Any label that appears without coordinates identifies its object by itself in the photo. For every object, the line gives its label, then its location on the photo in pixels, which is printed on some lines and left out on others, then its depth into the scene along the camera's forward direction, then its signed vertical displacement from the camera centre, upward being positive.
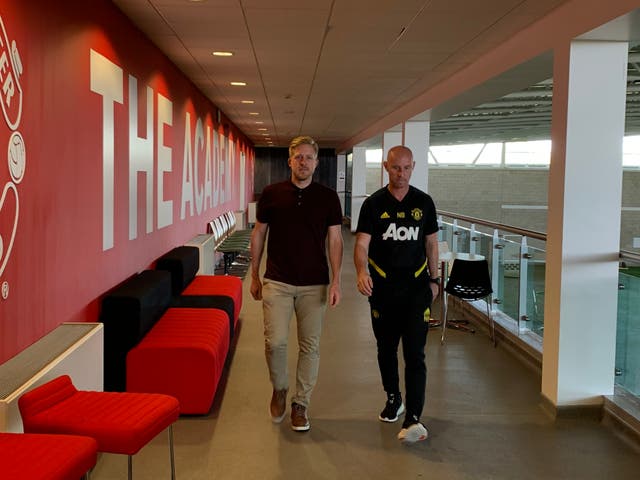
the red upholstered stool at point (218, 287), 6.50 -0.96
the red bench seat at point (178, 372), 4.32 -1.13
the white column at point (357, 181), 19.12 +0.26
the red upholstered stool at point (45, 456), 2.16 -0.87
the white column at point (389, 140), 13.23 +0.97
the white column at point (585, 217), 4.30 -0.14
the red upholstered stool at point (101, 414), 2.63 -0.90
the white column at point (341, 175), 24.77 +0.54
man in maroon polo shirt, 3.97 -0.41
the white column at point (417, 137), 10.38 +0.80
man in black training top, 3.89 -0.40
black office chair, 6.46 -0.82
